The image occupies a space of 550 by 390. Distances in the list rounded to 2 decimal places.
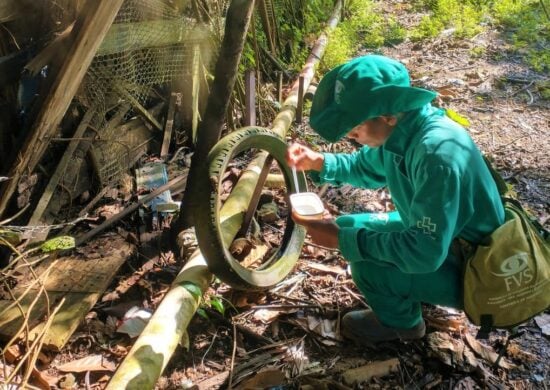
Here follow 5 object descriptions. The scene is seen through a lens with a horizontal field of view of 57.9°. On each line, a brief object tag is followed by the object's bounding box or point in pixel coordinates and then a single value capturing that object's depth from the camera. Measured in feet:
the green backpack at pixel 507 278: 8.11
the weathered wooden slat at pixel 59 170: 12.39
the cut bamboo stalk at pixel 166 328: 7.57
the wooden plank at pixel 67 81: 9.42
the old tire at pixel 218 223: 8.94
